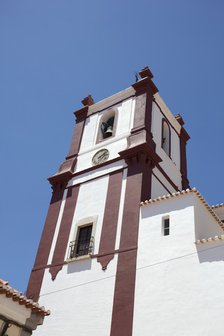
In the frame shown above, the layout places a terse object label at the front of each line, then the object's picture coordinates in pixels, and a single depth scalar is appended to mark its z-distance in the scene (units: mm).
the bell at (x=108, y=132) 20138
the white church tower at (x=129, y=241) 11547
